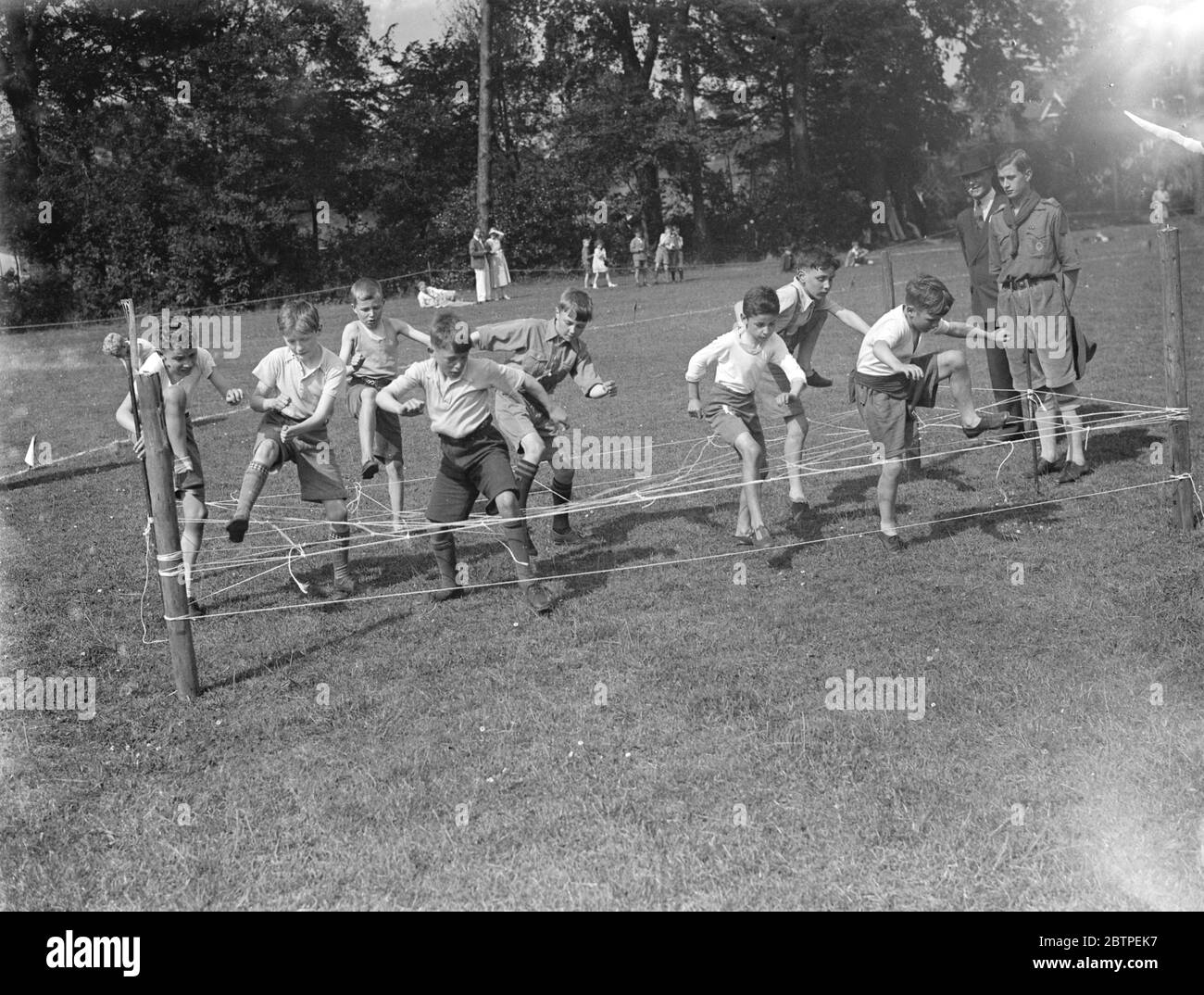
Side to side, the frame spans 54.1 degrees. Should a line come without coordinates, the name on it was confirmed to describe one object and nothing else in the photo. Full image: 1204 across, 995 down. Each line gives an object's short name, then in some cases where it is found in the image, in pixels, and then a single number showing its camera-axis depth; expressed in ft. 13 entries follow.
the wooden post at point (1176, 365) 23.91
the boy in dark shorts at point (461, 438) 22.20
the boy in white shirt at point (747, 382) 24.23
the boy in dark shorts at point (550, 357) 25.48
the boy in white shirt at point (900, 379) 24.40
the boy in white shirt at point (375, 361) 26.58
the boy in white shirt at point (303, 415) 23.82
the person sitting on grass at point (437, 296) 41.55
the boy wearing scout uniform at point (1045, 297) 27.76
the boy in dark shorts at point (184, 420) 23.02
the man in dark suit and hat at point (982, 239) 29.96
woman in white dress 91.91
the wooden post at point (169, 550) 18.86
